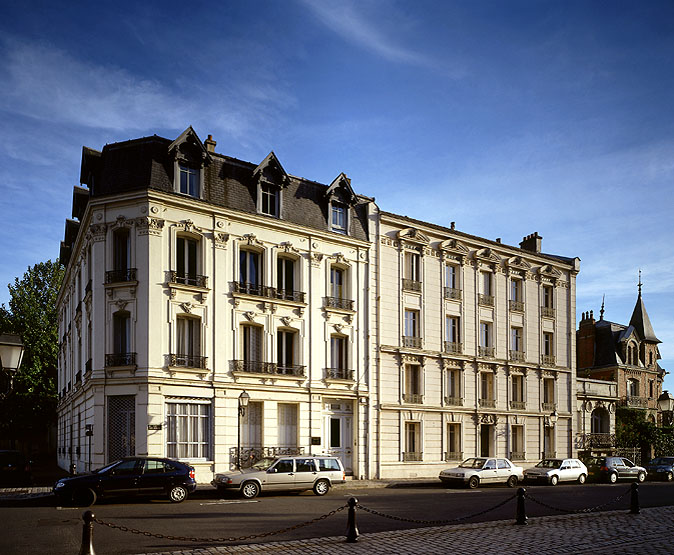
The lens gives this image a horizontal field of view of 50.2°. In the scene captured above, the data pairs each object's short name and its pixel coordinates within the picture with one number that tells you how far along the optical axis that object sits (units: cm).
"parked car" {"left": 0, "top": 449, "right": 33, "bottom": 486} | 2792
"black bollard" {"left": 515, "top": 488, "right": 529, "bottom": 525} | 1672
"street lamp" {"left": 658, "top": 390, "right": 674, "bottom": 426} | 2919
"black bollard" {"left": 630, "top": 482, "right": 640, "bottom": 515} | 1947
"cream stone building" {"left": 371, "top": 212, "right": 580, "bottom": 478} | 3491
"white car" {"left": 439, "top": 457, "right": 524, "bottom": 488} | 3028
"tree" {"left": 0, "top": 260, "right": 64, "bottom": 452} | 4759
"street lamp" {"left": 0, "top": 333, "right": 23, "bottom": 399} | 1295
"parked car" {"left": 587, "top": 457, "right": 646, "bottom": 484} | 3688
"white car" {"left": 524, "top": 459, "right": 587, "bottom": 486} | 3391
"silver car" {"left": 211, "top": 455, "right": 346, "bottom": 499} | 2323
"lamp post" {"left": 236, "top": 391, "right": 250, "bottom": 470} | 2900
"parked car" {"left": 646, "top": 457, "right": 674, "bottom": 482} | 4112
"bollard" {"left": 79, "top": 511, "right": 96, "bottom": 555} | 1123
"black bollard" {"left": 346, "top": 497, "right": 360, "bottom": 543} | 1403
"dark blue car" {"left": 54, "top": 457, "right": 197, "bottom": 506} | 2042
